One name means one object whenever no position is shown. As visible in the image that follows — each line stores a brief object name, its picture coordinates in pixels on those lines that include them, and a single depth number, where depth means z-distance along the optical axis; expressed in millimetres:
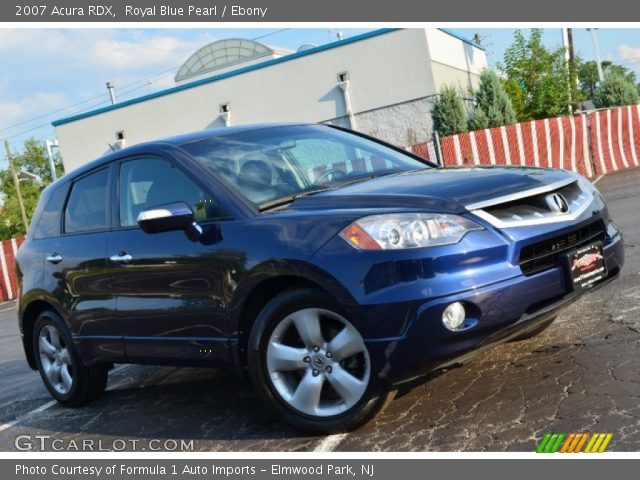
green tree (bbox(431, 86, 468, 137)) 30844
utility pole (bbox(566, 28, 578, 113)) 33812
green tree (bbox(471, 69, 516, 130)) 29547
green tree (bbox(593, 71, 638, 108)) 32688
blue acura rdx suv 3590
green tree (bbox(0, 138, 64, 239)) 51031
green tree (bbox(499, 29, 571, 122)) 33656
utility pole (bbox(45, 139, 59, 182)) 45672
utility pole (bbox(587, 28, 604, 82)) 48594
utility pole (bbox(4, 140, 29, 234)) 44388
